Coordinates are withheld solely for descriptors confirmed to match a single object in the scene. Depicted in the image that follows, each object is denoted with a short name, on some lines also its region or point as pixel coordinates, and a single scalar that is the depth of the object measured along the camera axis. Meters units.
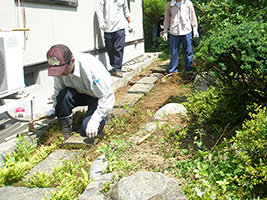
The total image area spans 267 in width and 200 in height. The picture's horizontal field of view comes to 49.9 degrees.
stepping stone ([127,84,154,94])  5.58
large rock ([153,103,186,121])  3.73
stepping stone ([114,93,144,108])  4.75
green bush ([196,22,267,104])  2.45
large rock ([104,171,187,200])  2.02
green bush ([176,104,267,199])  2.20
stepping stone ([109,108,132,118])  4.31
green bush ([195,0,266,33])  3.59
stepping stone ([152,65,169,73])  7.37
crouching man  3.35
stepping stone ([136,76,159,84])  6.24
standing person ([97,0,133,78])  6.26
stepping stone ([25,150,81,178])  3.00
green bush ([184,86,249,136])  3.11
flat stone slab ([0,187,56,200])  2.48
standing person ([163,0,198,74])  6.39
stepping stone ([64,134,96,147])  3.43
